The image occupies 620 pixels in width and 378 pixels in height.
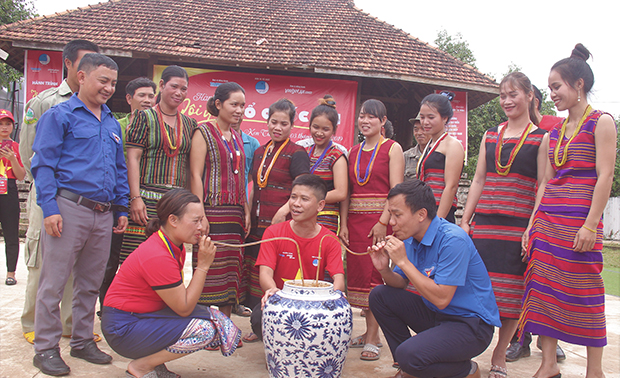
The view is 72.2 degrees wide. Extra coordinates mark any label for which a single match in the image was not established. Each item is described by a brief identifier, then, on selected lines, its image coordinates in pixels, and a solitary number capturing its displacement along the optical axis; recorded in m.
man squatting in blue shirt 2.22
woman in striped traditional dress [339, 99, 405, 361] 3.18
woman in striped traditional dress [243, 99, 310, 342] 3.12
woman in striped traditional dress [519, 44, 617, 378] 2.46
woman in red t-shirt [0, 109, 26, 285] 4.77
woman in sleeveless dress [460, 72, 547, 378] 2.77
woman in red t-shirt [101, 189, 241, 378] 2.26
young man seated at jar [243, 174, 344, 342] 2.62
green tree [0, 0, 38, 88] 13.51
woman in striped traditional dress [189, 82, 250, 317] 2.97
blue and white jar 2.12
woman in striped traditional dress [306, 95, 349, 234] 3.19
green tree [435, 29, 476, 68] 23.36
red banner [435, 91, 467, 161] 10.06
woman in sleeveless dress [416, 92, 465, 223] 2.97
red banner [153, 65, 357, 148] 9.32
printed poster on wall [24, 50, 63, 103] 9.02
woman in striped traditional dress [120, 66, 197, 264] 2.95
